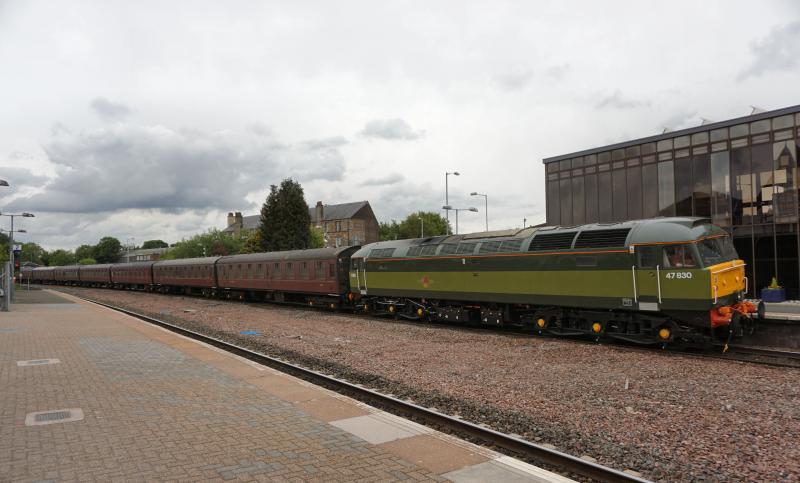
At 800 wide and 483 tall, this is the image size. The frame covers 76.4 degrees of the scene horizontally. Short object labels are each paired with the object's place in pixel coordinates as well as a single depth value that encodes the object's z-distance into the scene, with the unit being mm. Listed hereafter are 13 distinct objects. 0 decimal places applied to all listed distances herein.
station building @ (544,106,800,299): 26844
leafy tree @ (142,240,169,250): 196300
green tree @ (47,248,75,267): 180250
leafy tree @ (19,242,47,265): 150362
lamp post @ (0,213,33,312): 25609
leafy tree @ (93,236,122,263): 164375
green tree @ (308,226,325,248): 81500
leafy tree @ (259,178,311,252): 68562
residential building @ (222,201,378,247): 101125
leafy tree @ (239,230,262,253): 70938
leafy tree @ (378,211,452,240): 85062
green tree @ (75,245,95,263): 175475
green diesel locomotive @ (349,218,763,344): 12289
